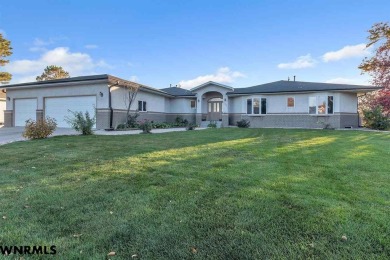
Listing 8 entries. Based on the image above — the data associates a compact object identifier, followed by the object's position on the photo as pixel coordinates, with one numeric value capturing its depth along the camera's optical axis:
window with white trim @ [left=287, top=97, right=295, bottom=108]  21.16
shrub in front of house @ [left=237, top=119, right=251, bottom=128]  20.88
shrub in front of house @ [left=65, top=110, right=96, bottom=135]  13.38
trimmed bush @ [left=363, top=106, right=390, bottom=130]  18.61
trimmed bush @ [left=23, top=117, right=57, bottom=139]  11.58
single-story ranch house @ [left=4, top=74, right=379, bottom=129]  17.67
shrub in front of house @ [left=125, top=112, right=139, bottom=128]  18.84
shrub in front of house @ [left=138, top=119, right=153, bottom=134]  15.17
